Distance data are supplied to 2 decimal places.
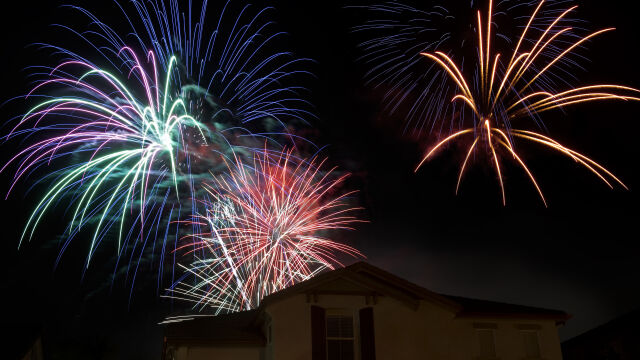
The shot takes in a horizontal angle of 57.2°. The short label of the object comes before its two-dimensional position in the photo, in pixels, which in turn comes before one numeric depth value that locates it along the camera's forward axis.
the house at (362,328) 16.23
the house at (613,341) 20.62
